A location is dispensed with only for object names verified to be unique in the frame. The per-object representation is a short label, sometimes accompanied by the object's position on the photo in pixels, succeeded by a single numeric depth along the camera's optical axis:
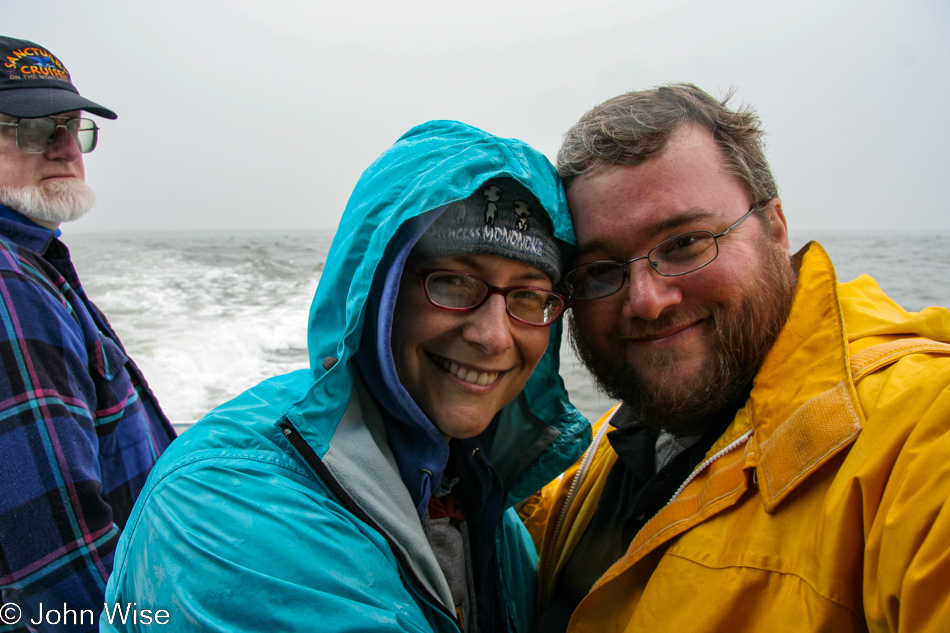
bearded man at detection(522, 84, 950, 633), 0.37
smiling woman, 0.37
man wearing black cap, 0.59
